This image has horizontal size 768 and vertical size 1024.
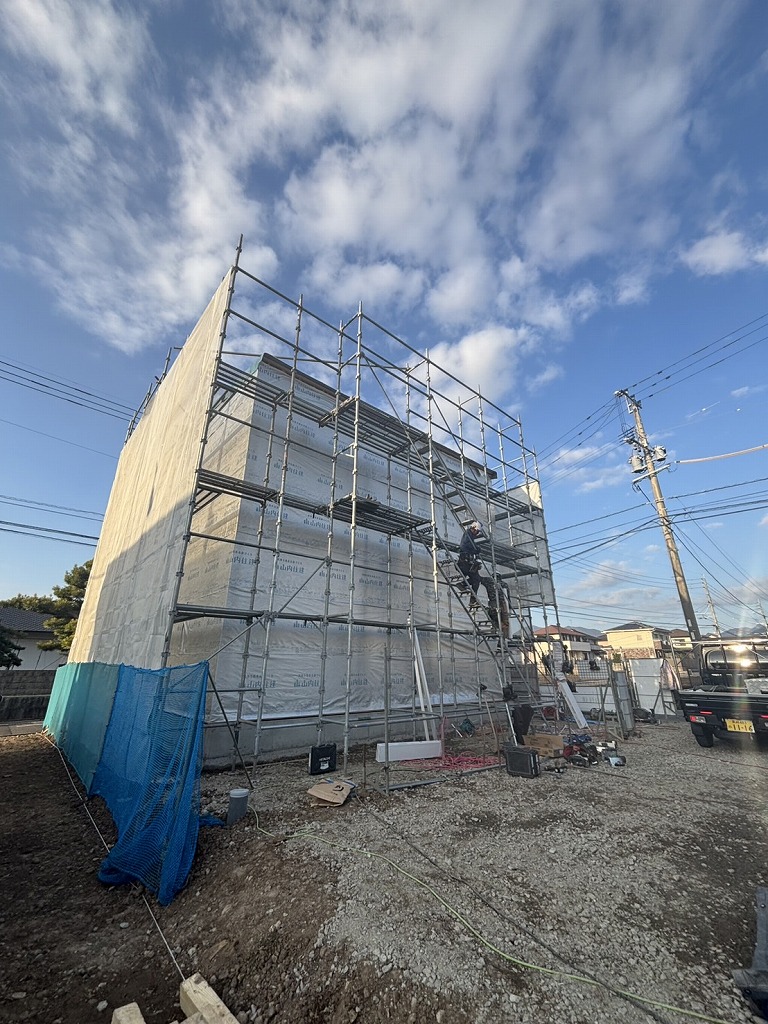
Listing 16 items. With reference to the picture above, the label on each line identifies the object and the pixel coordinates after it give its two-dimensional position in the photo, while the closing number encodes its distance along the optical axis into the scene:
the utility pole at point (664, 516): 13.57
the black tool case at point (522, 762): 6.76
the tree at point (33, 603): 21.84
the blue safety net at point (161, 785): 3.83
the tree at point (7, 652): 15.85
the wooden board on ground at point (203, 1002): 2.19
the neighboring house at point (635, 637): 38.35
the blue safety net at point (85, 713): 6.91
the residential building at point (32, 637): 25.84
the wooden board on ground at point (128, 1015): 2.22
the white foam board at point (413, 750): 7.69
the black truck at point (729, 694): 8.05
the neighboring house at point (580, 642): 25.36
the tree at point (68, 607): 20.53
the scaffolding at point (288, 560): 8.25
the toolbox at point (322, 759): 6.98
